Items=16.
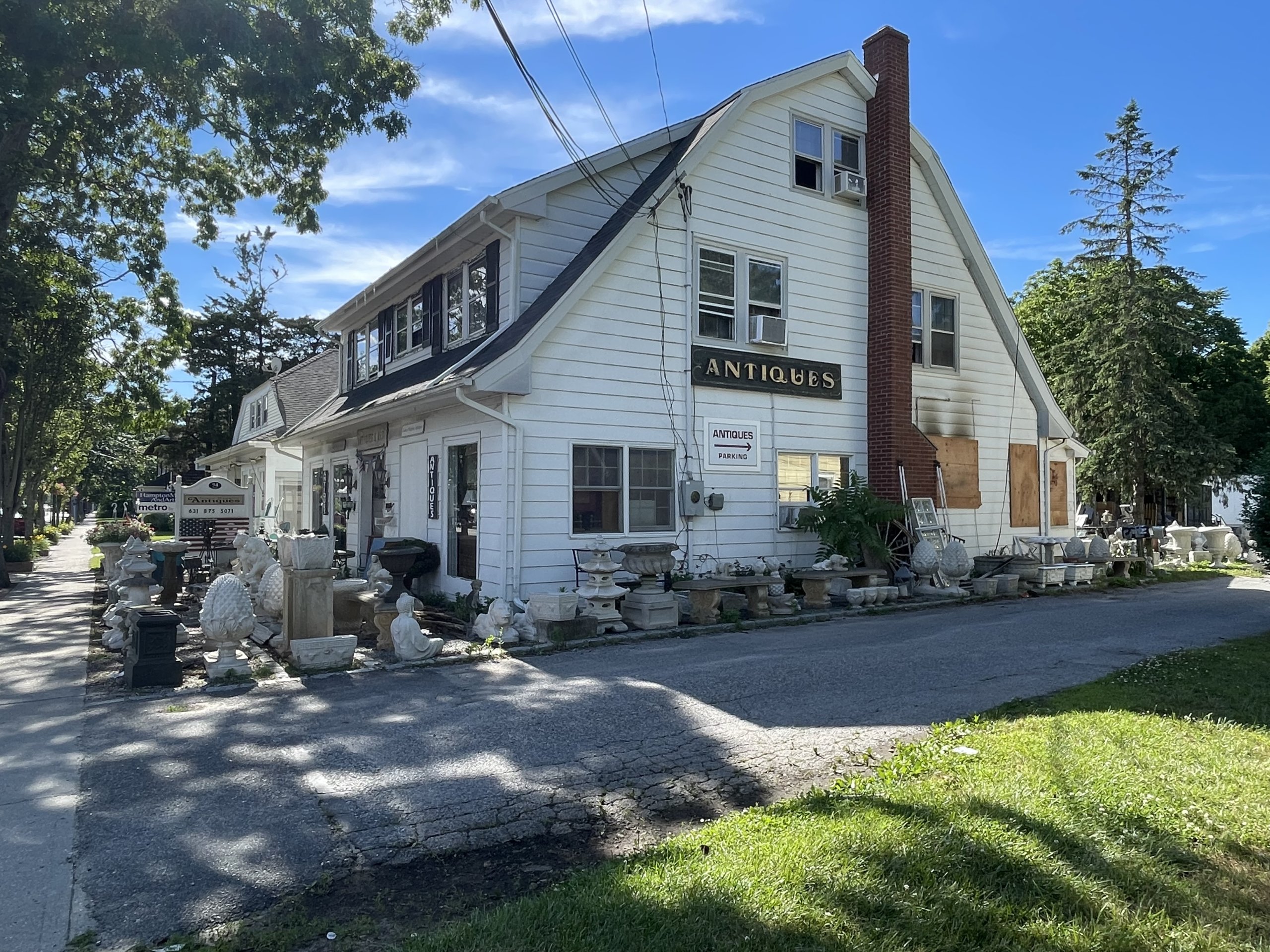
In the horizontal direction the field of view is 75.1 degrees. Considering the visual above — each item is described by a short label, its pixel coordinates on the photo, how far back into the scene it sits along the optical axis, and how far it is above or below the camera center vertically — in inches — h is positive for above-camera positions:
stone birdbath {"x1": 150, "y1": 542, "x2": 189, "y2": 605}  499.6 -41.9
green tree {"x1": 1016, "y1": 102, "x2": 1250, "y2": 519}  950.4 +172.4
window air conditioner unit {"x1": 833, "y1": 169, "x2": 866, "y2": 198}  550.9 +212.6
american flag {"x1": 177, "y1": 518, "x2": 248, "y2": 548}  646.5 -23.9
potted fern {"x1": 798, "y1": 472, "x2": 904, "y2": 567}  498.0 -11.6
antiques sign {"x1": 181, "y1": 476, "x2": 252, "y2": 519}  607.2 +0.7
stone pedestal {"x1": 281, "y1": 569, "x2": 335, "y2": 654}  325.7 -40.7
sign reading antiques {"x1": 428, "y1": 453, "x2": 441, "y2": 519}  500.1 +7.3
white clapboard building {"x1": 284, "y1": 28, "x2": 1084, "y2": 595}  437.7 +92.0
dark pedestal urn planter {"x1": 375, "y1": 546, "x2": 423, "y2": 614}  469.4 -34.2
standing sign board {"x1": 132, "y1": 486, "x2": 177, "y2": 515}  612.1 +0.7
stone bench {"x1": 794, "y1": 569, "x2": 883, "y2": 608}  470.0 -46.6
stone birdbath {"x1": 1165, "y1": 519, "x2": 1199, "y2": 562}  837.2 -35.8
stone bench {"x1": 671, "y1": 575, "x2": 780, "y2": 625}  415.5 -46.7
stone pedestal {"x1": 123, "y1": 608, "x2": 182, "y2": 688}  282.2 -53.5
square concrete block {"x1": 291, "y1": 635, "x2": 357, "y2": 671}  305.9 -56.8
